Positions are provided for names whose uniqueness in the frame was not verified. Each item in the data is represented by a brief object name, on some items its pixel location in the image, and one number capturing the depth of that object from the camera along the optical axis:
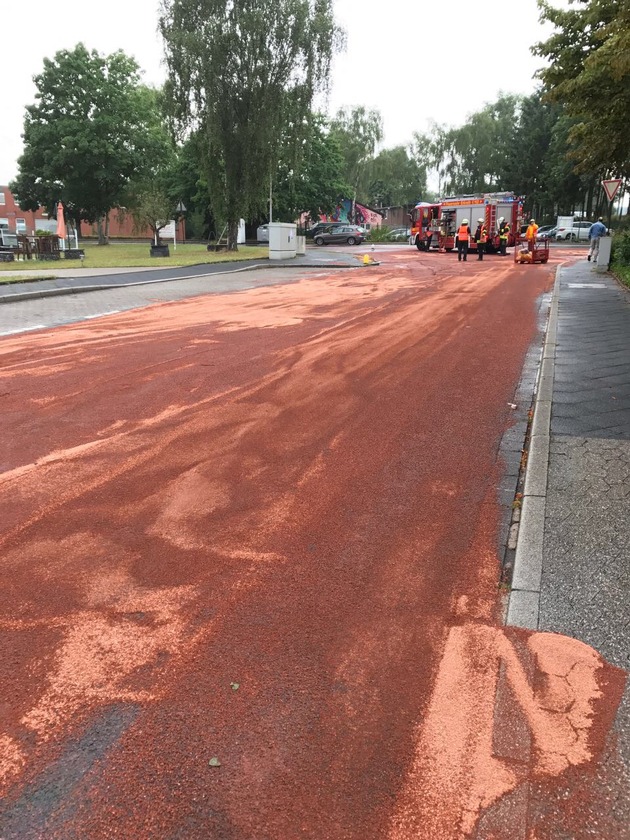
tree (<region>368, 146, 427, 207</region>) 80.12
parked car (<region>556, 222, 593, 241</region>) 54.16
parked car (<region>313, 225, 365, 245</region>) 54.84
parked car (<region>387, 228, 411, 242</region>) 61.22
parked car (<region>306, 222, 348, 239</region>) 56.34
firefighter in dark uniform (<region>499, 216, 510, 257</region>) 33.88
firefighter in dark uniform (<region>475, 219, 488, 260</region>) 29.23
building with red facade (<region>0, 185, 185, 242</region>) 81.19
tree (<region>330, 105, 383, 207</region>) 75.88
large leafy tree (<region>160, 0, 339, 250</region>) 29.91
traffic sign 20.56
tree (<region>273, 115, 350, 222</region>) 57.09
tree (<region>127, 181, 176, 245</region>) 41.19
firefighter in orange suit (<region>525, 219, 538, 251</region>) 27.17
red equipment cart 26.95
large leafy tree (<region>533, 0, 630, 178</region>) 11.88
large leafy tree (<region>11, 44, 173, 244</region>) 45.19
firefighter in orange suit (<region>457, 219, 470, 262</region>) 28.48
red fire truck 34.62
